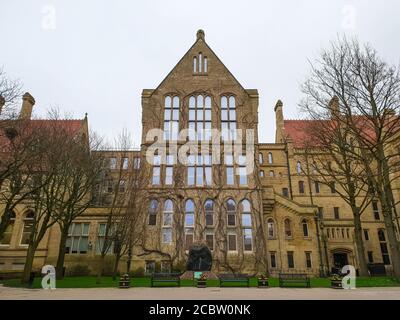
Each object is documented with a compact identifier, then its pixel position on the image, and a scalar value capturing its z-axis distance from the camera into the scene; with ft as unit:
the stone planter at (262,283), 63.00
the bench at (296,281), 61.67
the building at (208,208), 98.32
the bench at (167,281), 64.47
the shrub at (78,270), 96.84
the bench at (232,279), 65.15
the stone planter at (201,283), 62.64
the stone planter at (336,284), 59.36
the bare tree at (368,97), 71.20
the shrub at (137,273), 94.13
